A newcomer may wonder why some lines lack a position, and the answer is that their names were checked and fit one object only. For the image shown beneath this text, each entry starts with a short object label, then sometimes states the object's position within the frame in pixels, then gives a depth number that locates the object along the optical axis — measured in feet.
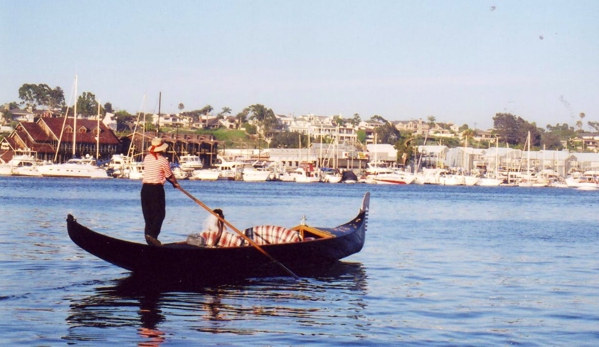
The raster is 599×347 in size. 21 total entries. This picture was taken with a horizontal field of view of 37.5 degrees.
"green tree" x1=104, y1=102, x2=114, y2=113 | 581.94
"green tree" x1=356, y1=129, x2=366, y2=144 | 558.40
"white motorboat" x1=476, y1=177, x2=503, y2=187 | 346.13
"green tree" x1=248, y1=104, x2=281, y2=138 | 527.40
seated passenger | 47.96
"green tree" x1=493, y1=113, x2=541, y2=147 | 601.62
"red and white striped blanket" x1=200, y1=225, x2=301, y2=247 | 48.06
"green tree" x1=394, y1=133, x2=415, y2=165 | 406.62
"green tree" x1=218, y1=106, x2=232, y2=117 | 640.79
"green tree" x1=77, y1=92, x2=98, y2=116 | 516.73
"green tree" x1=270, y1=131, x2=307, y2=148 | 499.10
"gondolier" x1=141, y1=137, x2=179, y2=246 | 45.29
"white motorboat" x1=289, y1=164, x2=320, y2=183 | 333.42
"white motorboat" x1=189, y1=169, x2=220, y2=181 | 318.24
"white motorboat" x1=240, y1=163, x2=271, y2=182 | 322.75
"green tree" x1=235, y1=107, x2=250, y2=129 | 563.89
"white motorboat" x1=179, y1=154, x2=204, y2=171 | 316.40
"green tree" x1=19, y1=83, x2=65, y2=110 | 545.03
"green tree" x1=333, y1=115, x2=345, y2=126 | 621.64
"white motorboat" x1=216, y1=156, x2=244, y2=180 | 329.72
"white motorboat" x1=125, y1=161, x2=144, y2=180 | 292.10
